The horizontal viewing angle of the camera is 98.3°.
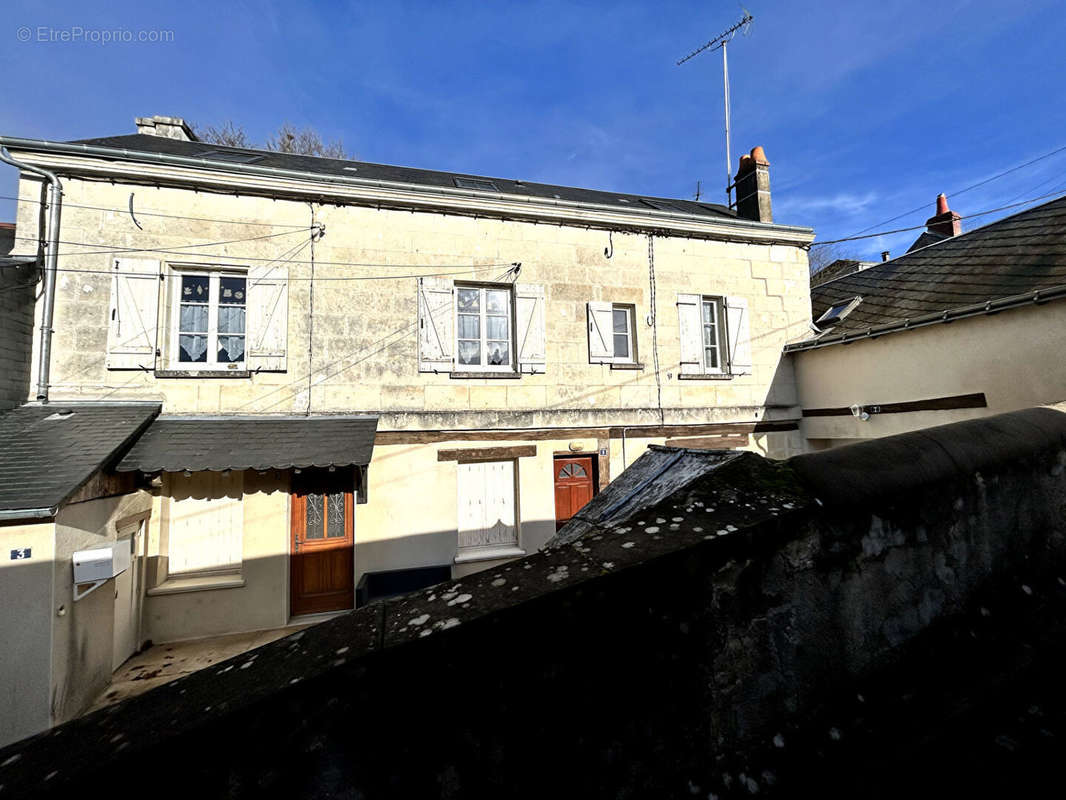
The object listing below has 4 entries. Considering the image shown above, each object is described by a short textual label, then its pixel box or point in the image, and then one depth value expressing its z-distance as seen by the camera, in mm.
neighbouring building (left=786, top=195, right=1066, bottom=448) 5785
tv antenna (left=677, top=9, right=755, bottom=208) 10688
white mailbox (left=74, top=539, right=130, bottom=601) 4445
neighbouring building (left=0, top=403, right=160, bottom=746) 4098
